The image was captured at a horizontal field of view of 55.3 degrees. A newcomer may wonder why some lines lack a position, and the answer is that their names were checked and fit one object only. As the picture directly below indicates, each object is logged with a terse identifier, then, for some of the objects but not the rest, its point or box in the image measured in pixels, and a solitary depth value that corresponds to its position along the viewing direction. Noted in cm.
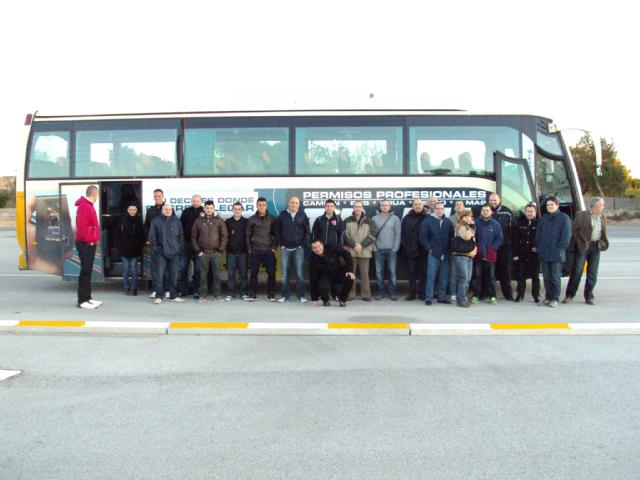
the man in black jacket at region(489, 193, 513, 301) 1057
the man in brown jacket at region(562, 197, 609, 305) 1016
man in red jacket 964
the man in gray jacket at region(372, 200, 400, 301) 1059
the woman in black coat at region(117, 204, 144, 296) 1091
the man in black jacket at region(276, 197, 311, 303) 1048
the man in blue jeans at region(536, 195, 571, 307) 984
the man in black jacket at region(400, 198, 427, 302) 1055
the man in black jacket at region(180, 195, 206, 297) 1073
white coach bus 1089
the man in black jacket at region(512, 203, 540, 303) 1050
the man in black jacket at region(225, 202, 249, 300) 1065
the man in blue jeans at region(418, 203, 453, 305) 1031
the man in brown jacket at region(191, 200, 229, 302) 1048
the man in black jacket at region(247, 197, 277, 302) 1056
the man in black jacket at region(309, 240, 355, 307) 1023
